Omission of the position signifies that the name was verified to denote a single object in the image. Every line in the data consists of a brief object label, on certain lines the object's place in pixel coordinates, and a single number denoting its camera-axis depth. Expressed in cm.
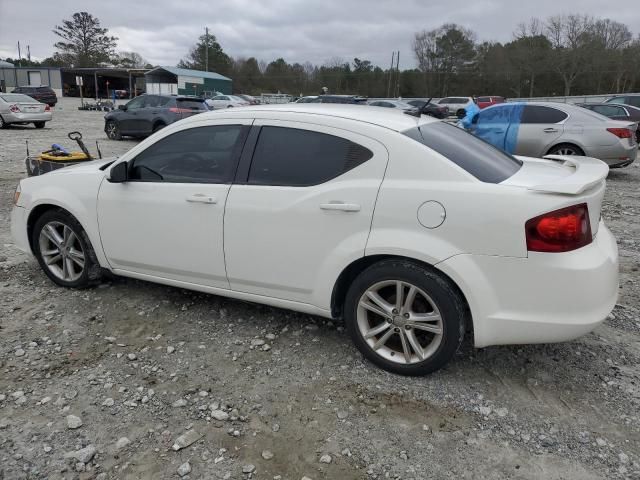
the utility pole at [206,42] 7119
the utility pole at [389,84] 6375
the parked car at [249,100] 3681
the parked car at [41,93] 3594
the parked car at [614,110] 1521
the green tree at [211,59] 7719
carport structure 5558
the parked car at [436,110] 2782
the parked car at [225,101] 3153
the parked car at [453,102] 3554
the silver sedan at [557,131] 932
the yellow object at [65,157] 580
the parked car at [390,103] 2477
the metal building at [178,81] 4653
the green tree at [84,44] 7531
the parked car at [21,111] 1927
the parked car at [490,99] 3152
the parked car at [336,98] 2377
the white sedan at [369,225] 267
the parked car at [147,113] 1650
